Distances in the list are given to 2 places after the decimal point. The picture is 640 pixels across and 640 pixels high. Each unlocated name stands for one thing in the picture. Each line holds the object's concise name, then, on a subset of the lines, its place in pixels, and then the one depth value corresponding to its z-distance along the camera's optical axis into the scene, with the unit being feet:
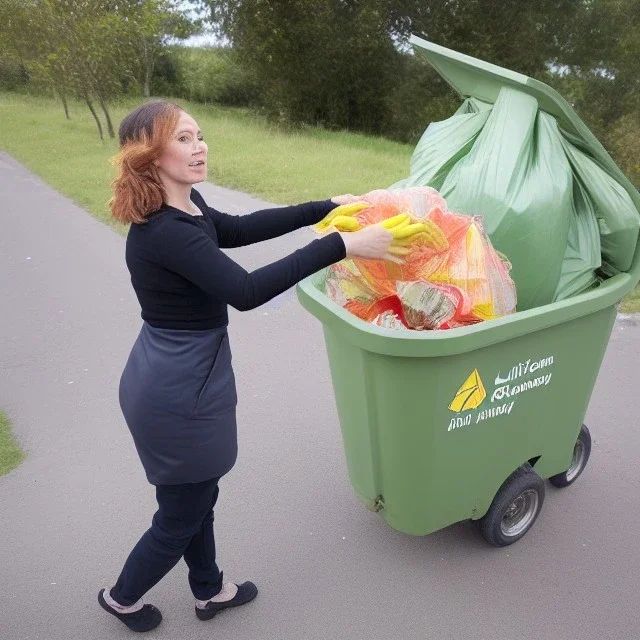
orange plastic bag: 6.52
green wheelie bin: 6.23
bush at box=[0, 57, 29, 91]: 90.38
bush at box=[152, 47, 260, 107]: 80.64
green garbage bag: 7.05
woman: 5.34
